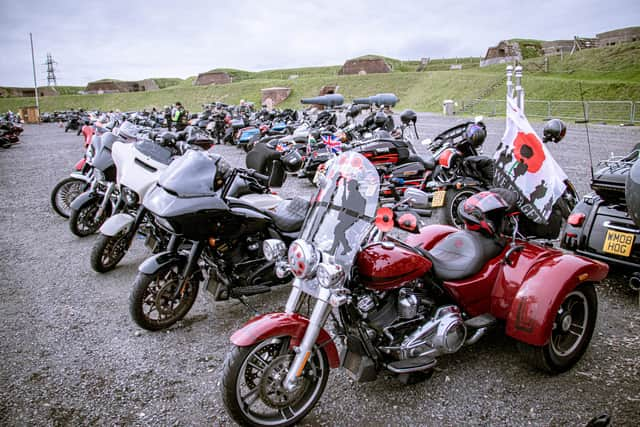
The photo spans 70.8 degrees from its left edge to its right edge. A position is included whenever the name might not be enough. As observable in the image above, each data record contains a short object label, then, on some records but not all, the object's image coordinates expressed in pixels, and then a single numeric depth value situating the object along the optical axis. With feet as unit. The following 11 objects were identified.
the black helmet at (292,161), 15.11
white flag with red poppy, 10.92
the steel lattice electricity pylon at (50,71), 260.01
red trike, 7.43
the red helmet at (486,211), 9.60
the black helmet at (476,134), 18.17
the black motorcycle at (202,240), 10.91
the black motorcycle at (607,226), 11.78
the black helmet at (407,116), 24.34
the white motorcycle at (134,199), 13.94
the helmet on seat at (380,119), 27.73
